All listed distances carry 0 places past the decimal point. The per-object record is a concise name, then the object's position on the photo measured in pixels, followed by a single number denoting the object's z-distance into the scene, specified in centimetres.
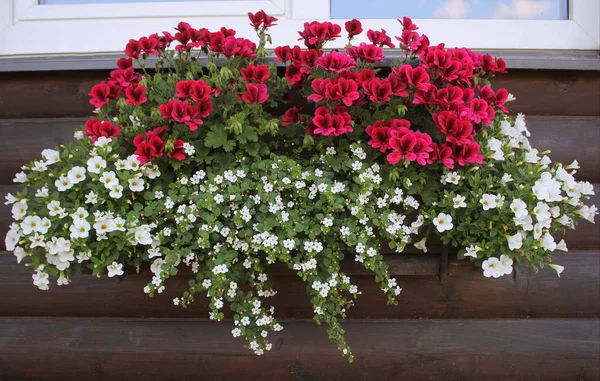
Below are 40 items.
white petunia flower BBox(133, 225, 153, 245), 127
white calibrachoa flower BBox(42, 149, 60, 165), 136
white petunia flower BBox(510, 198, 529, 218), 126
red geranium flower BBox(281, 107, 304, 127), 142
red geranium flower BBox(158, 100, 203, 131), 128
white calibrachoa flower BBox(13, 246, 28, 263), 133
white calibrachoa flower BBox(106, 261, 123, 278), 129
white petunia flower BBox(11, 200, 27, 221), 133
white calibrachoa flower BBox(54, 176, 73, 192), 129
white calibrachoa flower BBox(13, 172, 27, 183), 140
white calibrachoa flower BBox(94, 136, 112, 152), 134
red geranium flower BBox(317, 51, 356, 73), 133
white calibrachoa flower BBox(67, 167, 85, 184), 130
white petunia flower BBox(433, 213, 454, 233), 129
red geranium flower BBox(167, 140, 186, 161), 131
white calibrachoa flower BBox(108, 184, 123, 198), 129
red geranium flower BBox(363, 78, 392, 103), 131
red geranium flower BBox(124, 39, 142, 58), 143
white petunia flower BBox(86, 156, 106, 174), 130
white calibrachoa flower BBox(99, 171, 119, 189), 129
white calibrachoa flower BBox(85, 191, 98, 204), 130
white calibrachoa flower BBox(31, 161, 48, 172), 136
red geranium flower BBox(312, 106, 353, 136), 130
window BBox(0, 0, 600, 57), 184
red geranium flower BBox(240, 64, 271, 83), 135
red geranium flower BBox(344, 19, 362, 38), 145
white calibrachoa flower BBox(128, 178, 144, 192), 131
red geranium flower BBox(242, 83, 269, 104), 133
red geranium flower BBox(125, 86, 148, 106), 134
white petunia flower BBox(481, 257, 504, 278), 131
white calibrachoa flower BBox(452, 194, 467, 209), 130
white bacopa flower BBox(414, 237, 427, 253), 136
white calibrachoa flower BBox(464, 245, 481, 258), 130
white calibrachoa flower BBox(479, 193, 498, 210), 128
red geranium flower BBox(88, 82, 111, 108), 140
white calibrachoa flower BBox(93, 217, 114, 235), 125
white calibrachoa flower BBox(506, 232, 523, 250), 126
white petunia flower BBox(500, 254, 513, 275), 131
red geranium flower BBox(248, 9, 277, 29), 145
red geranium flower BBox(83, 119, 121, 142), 133
